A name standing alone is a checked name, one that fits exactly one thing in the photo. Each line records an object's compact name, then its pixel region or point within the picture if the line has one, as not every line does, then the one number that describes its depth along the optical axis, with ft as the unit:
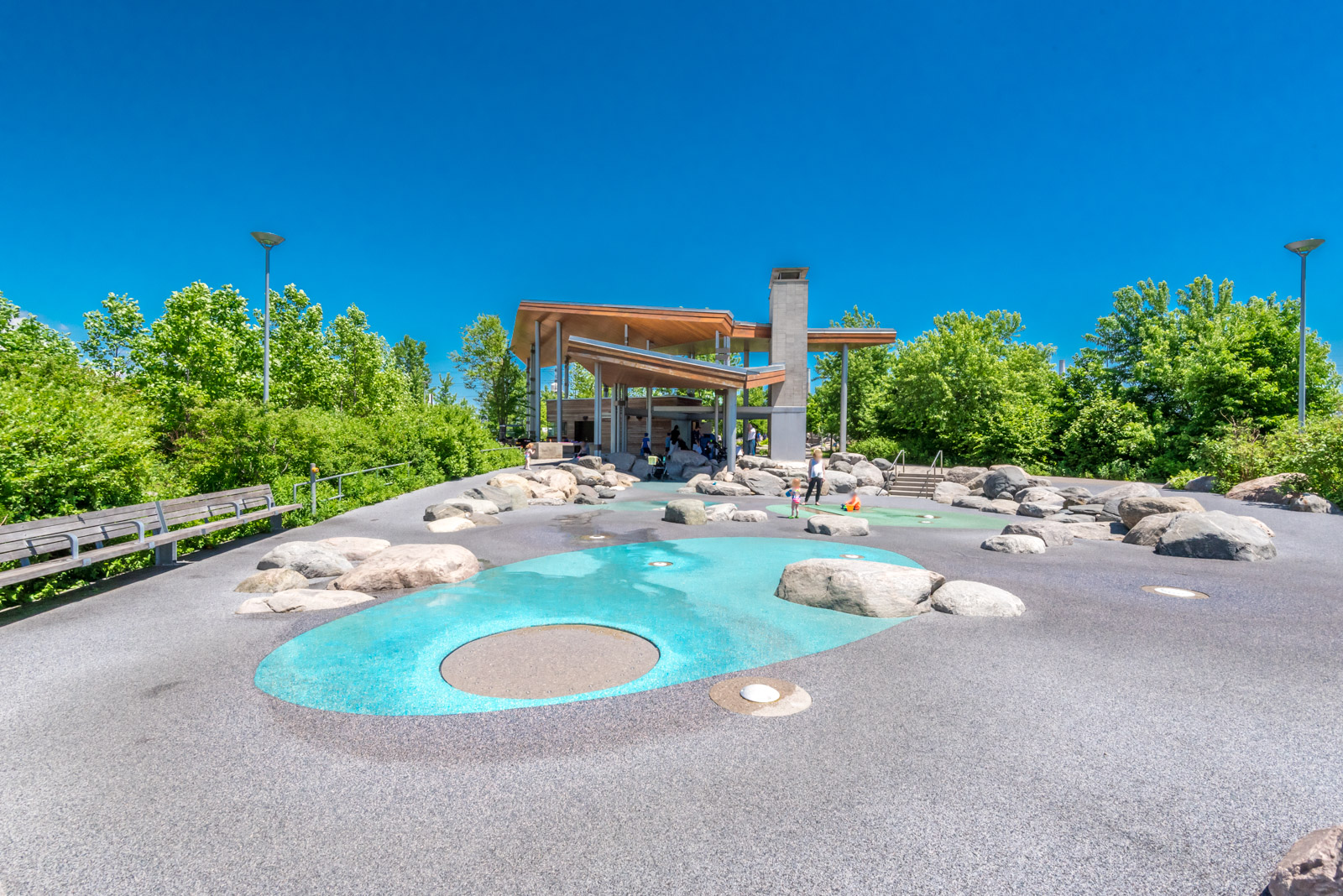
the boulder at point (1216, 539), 28.81
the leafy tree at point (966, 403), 102.06
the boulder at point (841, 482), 64.28
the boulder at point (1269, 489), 46.11
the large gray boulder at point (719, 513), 43.66
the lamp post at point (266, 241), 56.49
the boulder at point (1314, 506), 41.70
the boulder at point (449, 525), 37.35
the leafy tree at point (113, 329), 103.24
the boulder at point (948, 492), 61.46
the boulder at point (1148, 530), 33.29
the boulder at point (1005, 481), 61.16
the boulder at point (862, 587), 20.67
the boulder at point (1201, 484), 59.01
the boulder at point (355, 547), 29.01
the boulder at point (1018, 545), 31.60
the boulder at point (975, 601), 20.35
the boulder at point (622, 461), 77.87
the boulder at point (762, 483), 63.00
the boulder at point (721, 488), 61.16
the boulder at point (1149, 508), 36.81
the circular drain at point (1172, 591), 23.00
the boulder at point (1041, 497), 51.55
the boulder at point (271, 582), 22.97
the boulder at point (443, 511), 39.91
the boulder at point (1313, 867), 7.07
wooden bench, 19.61
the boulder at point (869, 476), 70.90
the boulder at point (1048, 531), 34.14
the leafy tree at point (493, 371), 138.10
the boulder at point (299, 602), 20.65
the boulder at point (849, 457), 82.58
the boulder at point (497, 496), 47.70
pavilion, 85.97
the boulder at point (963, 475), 73.56
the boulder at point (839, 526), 38.40
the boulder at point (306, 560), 25.36
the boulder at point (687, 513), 41.63
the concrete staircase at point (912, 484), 68.03
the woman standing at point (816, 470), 51.52
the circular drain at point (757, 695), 13.65
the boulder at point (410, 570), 23.65
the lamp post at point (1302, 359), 57.11
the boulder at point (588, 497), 53.11
